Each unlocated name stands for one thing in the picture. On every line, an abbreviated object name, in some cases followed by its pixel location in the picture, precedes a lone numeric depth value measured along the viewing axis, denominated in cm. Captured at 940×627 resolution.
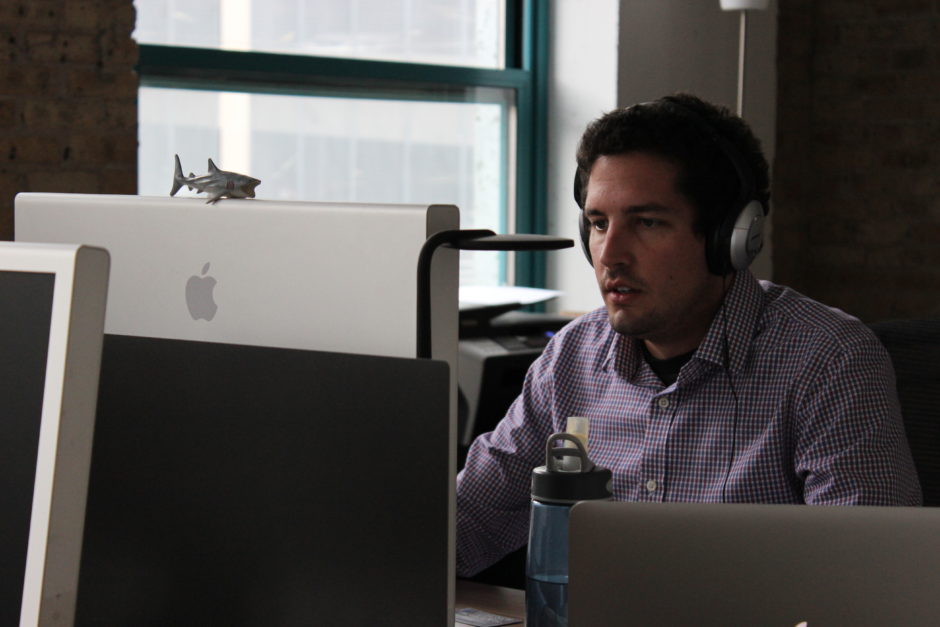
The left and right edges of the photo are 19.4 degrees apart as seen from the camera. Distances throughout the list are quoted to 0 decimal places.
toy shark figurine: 245
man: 281
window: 410
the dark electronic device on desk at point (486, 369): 367
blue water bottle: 244
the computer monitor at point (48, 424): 219
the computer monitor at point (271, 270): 233
